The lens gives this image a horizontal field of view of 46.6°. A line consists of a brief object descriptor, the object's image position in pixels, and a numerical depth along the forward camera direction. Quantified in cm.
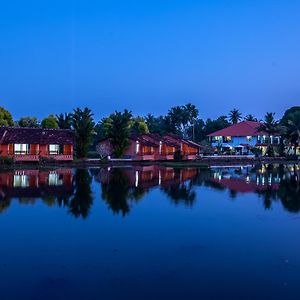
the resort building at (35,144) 3931
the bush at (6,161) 3641
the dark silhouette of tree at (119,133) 4671
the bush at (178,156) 5191
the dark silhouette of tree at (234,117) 8305
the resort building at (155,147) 4891
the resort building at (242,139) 6502
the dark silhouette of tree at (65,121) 5025
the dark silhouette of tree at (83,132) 4379
